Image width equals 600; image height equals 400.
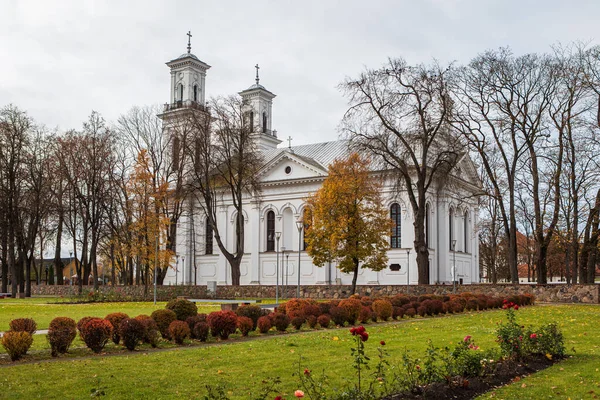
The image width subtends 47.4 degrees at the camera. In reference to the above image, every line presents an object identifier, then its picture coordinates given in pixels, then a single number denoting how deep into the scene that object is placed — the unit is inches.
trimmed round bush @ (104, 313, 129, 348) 574.6
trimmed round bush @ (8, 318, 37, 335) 558.9
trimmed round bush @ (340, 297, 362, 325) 783.7
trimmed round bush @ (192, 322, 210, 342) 612.4
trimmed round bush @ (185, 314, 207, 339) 628.7
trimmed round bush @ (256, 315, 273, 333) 680.4
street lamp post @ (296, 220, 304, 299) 1594.9
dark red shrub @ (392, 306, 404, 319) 873.5
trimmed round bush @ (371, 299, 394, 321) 843.4
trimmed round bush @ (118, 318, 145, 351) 546.3
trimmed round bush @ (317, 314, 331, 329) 740.6
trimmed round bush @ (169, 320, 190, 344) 589.6
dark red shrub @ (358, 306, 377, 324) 797.2
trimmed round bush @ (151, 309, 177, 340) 621.6
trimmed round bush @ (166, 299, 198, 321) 698.8
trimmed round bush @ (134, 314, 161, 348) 560.7
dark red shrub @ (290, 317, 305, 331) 722.8
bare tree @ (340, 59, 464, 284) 1467.8
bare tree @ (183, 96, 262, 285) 1914.4
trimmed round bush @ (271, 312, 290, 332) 705.0
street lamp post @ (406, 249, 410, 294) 2025.1
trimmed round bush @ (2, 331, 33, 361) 489.1
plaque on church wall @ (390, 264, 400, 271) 2097.7
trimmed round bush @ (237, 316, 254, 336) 650.8
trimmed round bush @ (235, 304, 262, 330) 720.3
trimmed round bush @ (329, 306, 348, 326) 767.7
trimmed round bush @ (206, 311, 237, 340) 627.6
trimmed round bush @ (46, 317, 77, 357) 516.7
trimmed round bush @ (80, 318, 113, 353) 529.7
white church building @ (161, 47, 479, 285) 2151.8
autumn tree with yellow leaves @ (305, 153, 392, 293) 1553.9
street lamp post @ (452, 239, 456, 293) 2125.2
